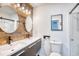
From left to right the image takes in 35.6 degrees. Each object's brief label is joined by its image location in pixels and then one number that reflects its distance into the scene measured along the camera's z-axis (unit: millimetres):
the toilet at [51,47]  1831
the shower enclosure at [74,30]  1836
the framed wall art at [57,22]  1838
